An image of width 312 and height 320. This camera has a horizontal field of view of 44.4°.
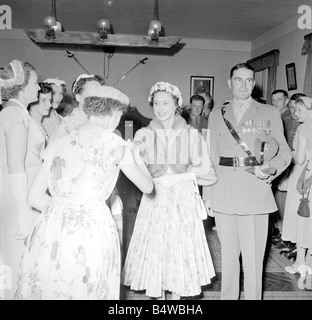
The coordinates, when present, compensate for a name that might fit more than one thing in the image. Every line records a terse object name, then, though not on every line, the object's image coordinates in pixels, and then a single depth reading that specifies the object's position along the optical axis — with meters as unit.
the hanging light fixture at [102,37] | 5.02
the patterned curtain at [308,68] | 5.03
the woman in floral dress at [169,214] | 2.23
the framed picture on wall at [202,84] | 7.54
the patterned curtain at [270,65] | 6.19
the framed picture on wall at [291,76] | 5.64
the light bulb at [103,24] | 5.10
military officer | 2.15
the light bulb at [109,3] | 5.05
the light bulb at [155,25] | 4.91
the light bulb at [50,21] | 4.86
